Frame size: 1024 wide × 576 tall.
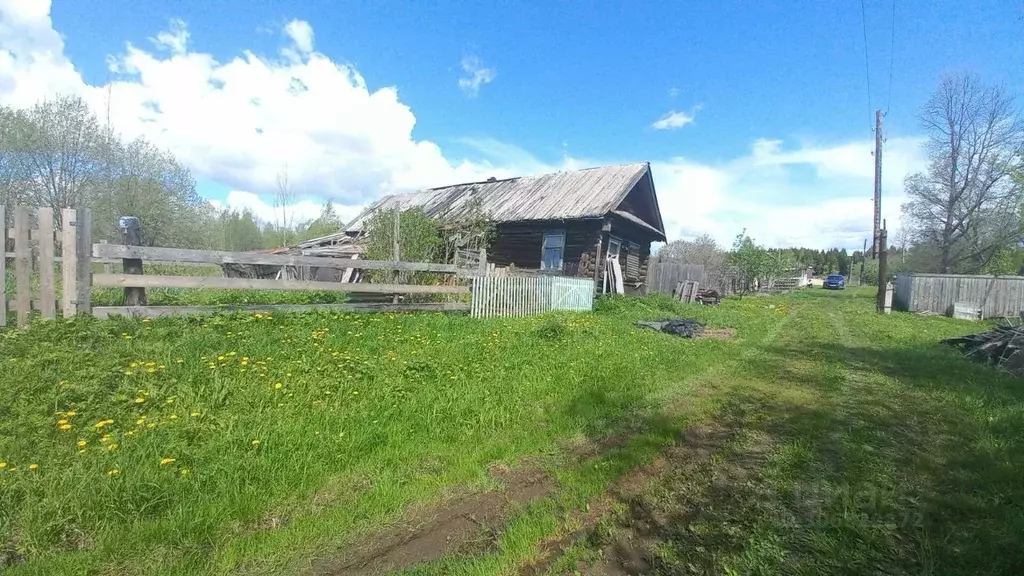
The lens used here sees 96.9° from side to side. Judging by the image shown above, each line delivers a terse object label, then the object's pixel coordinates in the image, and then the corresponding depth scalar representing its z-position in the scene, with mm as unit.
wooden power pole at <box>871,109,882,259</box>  20844
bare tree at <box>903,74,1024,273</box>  29969
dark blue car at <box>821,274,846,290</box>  56312
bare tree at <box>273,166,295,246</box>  31925
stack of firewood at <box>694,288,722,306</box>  22203
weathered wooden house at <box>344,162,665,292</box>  17422
